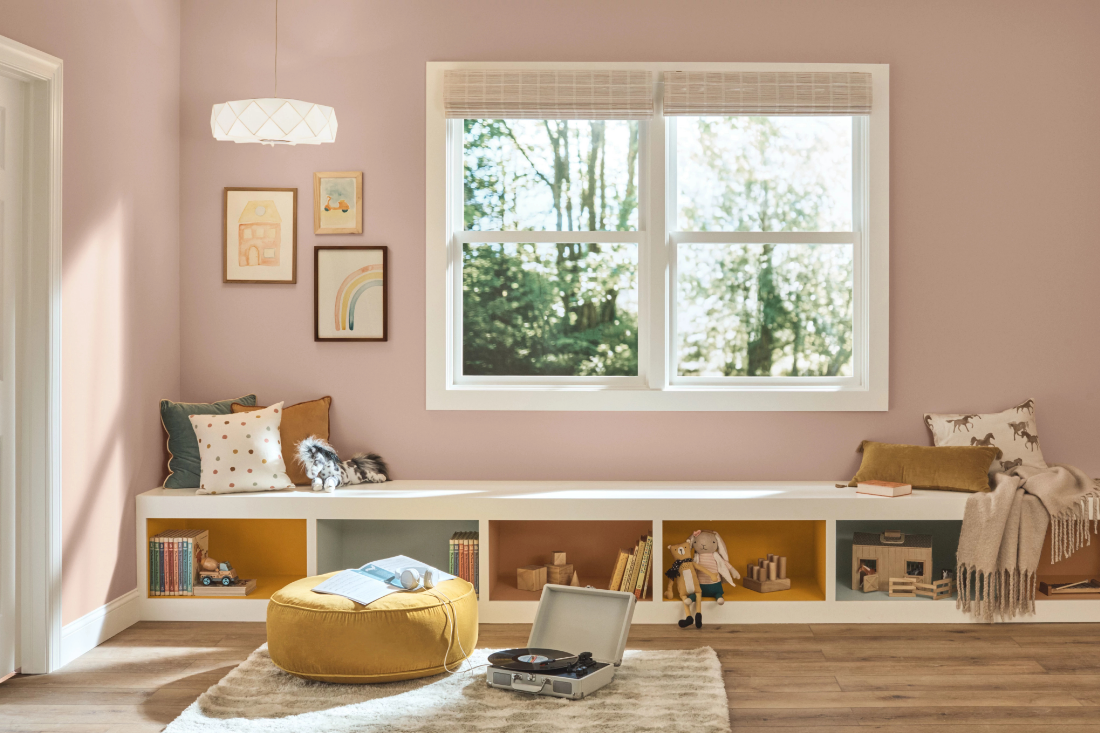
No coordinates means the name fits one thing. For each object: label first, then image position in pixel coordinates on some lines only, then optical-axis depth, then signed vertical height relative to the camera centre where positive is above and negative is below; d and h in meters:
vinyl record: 2.75 -0.97
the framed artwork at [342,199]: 4.07 +0.73
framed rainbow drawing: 4.07 +0.29
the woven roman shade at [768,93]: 3.97 +1.21
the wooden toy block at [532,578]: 3.75 -0.95
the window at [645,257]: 4.08 +0.48
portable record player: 2.73 -0.96
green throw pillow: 3.80 -0.40
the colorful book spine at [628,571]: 3.62 -0.88
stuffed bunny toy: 3.61 -0.84
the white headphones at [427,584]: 2.89 -0.78
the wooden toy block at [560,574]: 3.79 -0.94
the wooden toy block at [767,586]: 3.71 -0.96
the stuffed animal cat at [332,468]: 3.77 -0.49
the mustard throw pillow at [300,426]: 3.92 -0.32
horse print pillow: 3.89 -0.33
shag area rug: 2.50 -1.05
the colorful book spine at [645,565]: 3.60 -0.85
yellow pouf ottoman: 2.77 -0.90
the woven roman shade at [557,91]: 3.99 +1.22
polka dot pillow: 3.66 -0.42
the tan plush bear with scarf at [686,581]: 3.53 -0.90
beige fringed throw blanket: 3.49 -0.70
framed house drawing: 4.08 +0.55
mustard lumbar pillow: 3.67 -0.45
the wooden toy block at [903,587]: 3.64 -0.94
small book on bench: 3.62 -0.54
